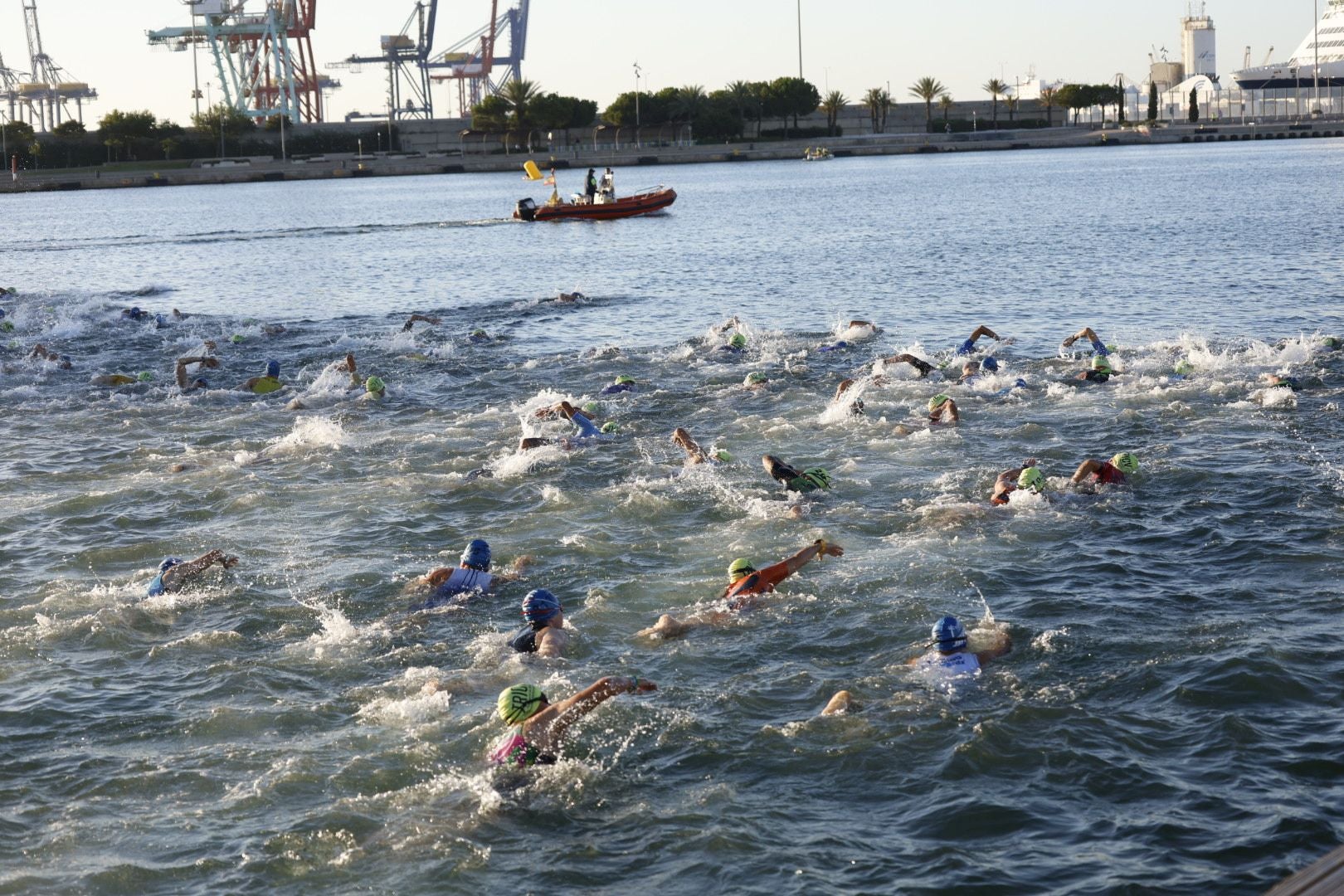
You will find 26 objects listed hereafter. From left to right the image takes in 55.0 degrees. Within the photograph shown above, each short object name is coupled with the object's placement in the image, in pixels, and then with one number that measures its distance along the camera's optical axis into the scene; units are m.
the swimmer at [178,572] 13.92
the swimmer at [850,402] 21.16
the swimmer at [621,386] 23.69
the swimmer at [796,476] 16.45
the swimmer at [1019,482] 15.66
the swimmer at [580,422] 20.05
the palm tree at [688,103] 147.62
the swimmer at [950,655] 10.91
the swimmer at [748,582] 12.80
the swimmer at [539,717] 9.43
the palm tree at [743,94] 151.12
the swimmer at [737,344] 28.31
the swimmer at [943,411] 20.14
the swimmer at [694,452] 17.86
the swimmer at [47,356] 29.70
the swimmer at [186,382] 25.91
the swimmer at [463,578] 13.63
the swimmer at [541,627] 11.92
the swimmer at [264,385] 25.67
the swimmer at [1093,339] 25.28
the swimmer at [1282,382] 20.80
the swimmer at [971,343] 25.78
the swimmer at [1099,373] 22.78
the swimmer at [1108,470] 16.22
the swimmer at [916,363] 23.55
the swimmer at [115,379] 26.98
